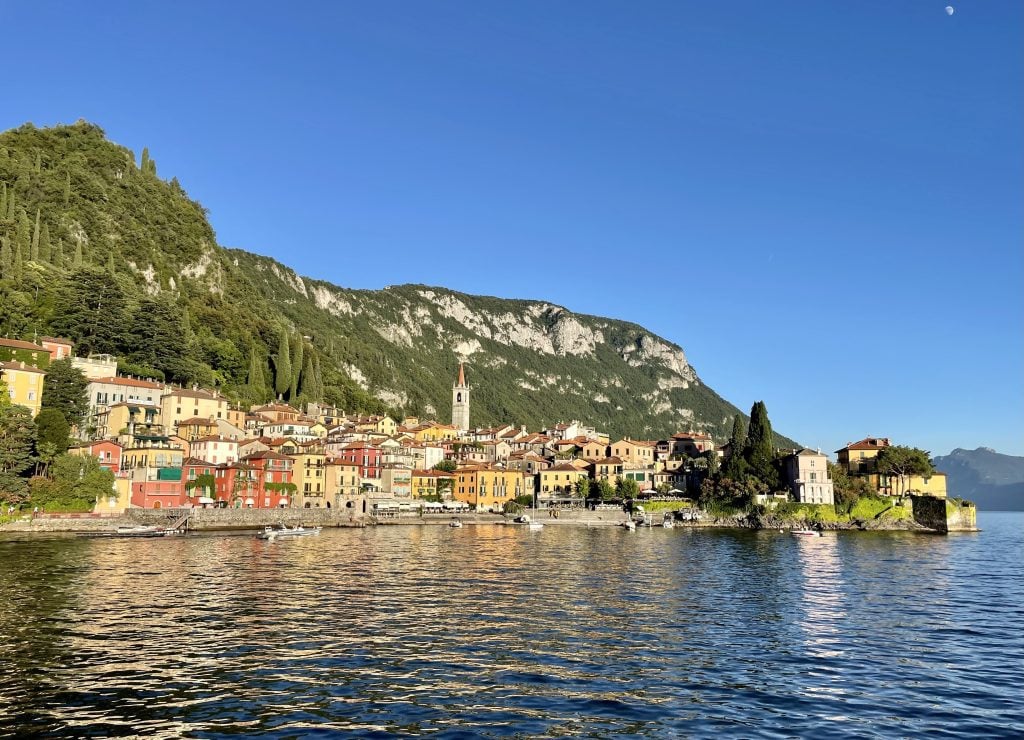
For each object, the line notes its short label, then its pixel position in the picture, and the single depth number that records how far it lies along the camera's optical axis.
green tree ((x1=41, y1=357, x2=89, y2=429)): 92.25
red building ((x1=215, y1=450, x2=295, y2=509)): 96.62
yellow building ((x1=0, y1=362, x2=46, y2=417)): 87.88
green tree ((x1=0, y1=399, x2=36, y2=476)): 76.06
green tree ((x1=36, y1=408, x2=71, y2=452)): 83.50
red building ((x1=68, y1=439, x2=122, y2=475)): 87.81
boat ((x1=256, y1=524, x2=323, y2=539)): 78.31
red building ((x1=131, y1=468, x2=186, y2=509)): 89.62
